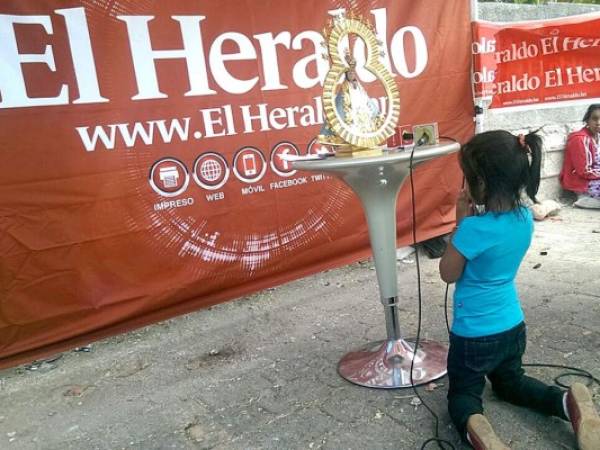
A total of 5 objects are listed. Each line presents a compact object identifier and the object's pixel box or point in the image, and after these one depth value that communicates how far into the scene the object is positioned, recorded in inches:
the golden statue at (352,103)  83.5
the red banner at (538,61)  168.7
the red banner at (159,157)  105.9
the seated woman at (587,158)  196.1
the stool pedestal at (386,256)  77.5
